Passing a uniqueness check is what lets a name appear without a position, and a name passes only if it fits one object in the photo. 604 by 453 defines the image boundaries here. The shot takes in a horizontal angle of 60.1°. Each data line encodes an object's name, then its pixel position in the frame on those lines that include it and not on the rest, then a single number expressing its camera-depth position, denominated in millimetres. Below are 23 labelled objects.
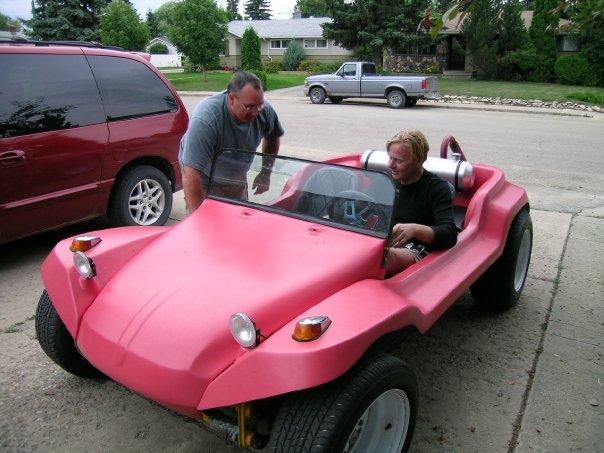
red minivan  4223
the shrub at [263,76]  24962
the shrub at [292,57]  42094
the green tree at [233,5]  102975
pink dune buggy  1896
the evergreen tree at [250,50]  29008
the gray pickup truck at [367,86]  18156
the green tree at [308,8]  63856
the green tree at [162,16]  78938
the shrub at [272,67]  40319
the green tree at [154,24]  83419
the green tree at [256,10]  93750
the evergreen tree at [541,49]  27922
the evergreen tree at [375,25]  29781
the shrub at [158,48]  65938
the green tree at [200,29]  28234
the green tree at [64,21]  30188
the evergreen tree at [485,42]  27844
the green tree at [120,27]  28797
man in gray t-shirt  3406
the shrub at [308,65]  39562
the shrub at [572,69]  26438
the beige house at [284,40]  44344
